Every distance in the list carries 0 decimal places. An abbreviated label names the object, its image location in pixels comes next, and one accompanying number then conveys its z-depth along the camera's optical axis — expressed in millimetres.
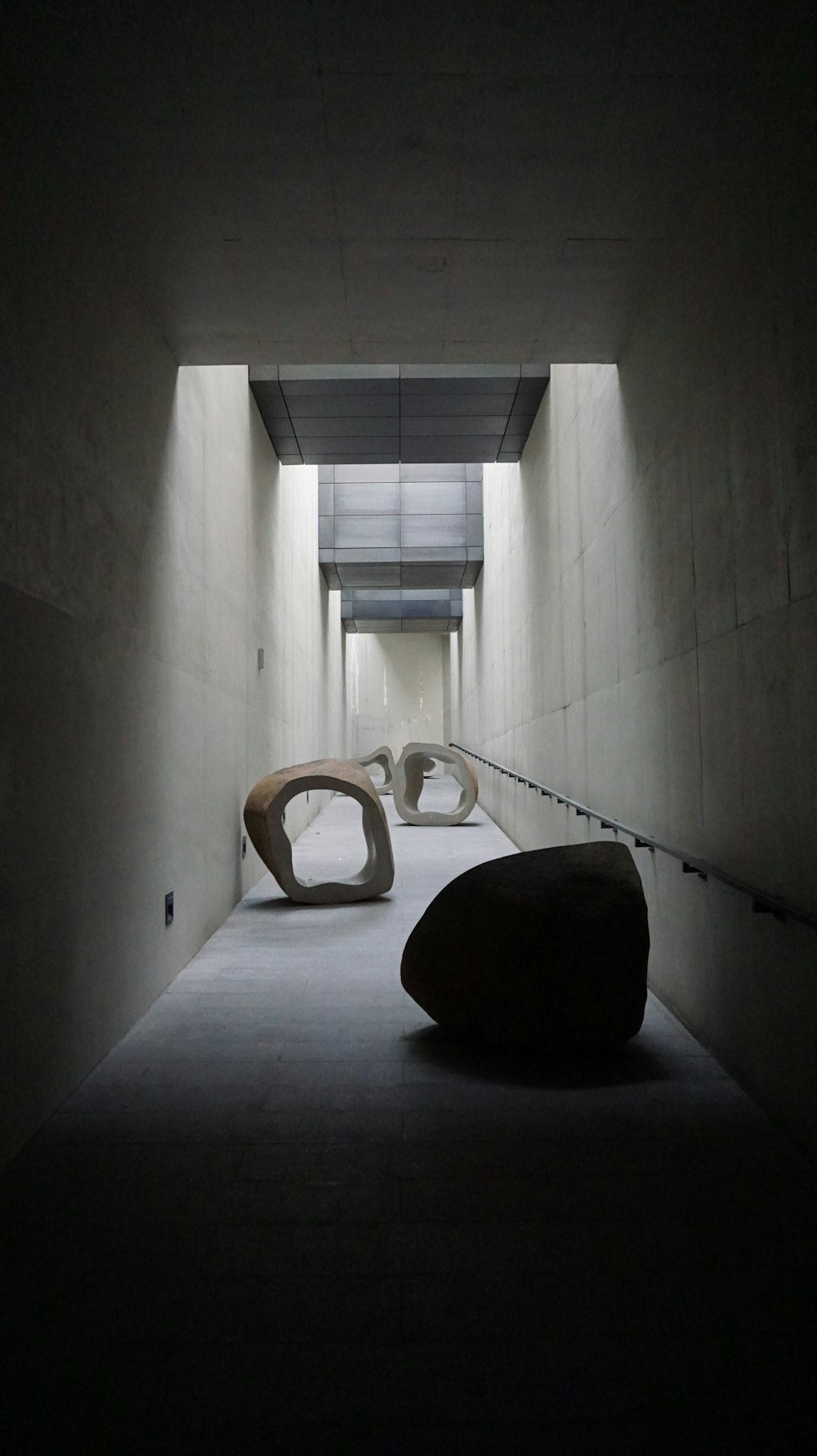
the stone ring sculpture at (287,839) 6500
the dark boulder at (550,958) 3238
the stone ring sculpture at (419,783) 12898
